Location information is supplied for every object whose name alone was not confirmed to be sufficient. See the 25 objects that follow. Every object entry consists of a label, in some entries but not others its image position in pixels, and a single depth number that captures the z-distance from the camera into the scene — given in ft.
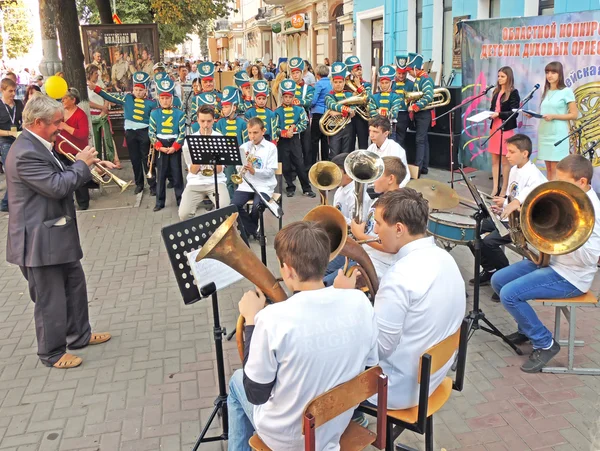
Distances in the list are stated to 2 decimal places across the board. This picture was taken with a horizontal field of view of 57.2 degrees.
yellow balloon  24.94
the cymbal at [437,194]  17.15
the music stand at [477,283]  14.57
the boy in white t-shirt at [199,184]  25.21
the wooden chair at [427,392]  9.06
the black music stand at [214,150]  19.89
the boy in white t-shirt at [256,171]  24.31
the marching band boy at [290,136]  32.27
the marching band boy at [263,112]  31.19
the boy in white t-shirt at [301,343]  7.60
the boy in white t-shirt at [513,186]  17.17
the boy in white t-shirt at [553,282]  13.74
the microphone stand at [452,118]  32.69
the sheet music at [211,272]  10.15
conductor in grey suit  13.73
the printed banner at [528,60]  27.66
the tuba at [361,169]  15.12
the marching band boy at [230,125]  30.01
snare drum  16.44
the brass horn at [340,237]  10.89
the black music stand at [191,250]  10.49
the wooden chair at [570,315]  13.85
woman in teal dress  26.40
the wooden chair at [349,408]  7.39
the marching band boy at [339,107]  33.78
